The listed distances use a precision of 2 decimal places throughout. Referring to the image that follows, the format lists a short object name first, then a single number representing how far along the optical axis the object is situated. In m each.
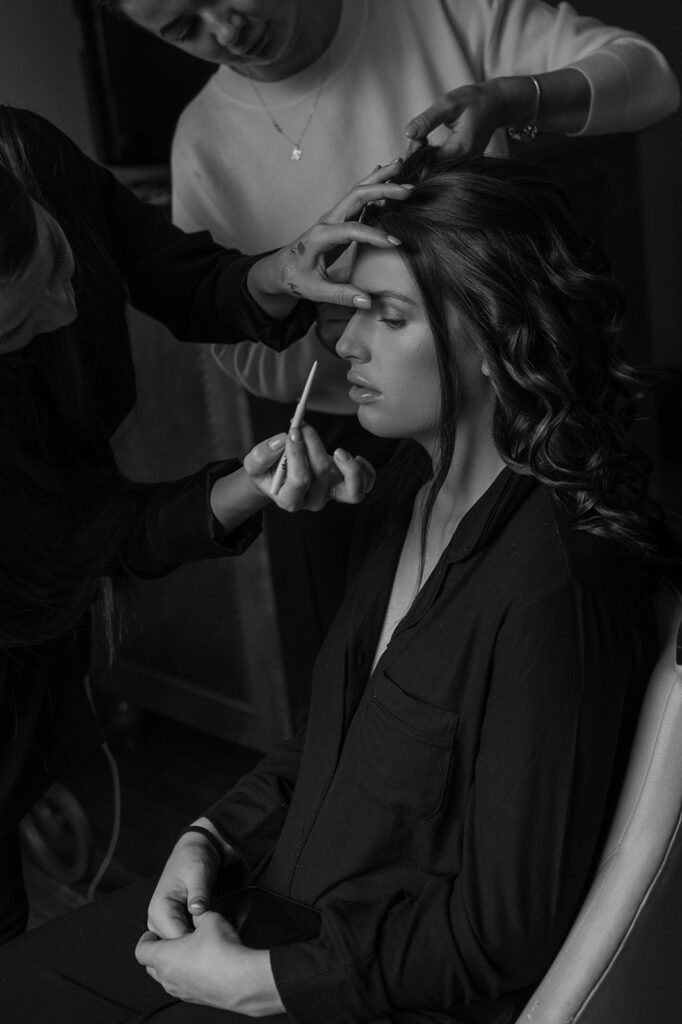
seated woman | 1.02
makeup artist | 1.25
